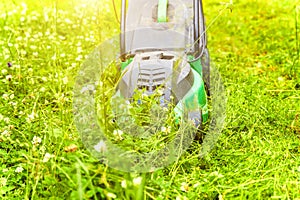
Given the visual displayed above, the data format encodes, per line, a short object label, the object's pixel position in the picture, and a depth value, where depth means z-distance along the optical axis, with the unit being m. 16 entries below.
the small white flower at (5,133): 2.53
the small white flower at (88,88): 2.75
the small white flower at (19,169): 2.36
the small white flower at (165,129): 2.45
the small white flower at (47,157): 2.05
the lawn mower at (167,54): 2.69
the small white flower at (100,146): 2.05
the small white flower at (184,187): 2.22
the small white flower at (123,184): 1.89
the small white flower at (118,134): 2.19
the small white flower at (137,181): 1.88
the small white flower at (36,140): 2.28
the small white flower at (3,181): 2.30
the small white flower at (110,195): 1.83
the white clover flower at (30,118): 2.60
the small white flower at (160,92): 2.52
